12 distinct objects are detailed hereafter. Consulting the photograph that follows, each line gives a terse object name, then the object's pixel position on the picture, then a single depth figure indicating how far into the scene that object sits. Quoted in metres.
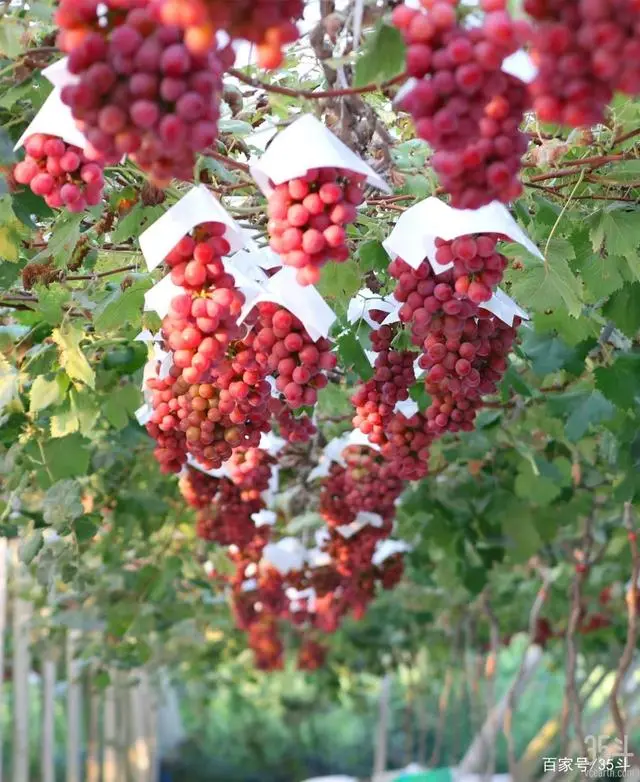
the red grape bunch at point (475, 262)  2.26
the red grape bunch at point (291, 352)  2.59
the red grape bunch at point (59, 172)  2.03
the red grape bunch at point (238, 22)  1.40
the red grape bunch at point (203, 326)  2.28
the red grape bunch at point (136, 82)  1.53
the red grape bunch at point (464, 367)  2.70
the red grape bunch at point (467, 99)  1.56
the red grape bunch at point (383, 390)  3.21
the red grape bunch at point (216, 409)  2.71
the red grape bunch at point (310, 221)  1.98
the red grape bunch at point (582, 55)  1.38
